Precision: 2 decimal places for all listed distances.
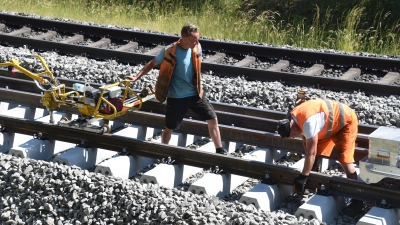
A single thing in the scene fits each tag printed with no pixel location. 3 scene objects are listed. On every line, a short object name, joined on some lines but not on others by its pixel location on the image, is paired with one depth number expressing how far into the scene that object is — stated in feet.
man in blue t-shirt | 49.21
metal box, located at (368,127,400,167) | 41.68
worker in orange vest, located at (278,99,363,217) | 42.55
